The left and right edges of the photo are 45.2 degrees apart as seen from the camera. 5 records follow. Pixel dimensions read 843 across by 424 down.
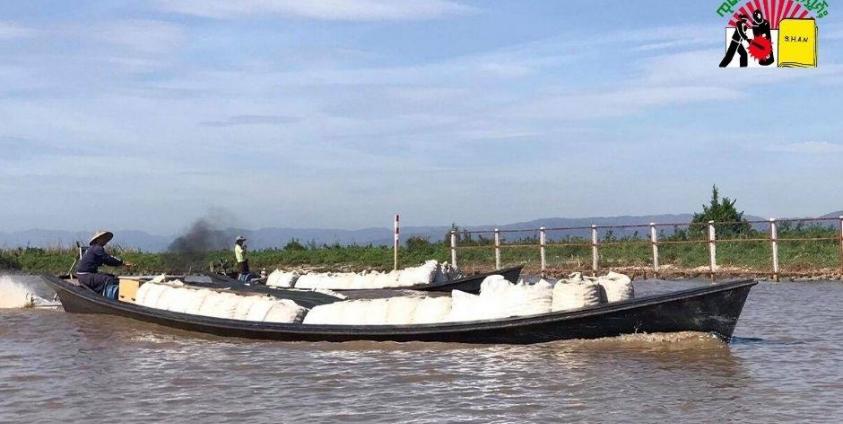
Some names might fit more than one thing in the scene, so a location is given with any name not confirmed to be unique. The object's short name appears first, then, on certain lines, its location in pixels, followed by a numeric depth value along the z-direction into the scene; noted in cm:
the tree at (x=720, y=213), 3275
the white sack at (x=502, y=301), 1119
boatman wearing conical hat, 1614
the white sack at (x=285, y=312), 1279
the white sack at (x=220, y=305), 1359
